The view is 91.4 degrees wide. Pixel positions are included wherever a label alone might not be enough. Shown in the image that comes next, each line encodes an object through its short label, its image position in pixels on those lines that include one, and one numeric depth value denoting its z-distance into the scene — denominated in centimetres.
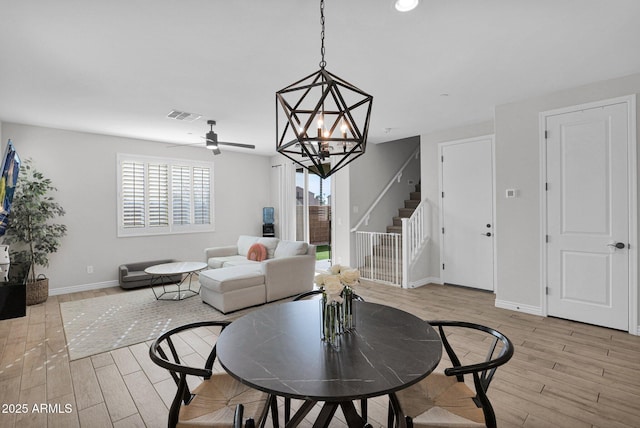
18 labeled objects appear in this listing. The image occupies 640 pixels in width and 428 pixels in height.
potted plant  442
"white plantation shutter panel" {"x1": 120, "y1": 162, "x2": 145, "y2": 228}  566
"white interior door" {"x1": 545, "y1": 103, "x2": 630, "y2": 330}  332
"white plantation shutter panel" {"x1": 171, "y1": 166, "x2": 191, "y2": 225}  629
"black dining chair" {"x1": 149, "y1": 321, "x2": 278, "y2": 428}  134
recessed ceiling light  197
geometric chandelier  134
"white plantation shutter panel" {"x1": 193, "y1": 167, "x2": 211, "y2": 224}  657
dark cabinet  379
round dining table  115
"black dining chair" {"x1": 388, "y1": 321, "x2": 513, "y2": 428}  136
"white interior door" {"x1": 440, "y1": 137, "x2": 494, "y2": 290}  490
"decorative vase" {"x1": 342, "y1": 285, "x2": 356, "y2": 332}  159
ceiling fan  442
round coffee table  464
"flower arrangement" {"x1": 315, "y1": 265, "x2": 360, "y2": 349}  144
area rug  322
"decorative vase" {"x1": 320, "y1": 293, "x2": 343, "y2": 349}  149
